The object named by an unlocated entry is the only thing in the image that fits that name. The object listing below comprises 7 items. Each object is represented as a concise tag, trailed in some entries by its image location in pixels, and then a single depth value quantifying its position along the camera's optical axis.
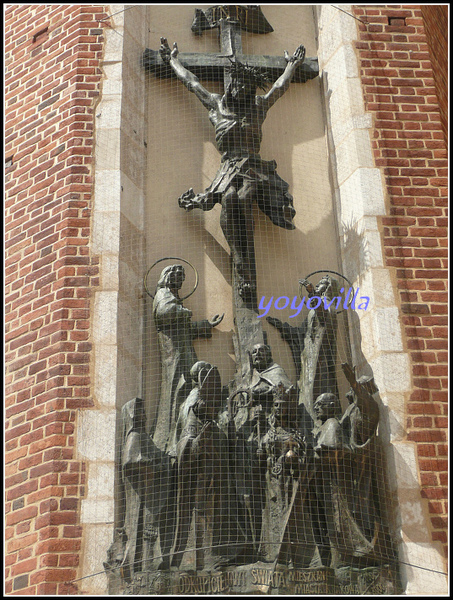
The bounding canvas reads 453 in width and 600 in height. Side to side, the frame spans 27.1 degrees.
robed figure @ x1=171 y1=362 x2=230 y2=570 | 5.87
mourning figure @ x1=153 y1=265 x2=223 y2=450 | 6.46
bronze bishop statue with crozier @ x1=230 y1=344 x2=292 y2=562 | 6.02
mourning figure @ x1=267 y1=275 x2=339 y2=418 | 6.63
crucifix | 7.05
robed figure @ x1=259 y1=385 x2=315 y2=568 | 5.87
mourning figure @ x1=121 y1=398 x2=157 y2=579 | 5.91
